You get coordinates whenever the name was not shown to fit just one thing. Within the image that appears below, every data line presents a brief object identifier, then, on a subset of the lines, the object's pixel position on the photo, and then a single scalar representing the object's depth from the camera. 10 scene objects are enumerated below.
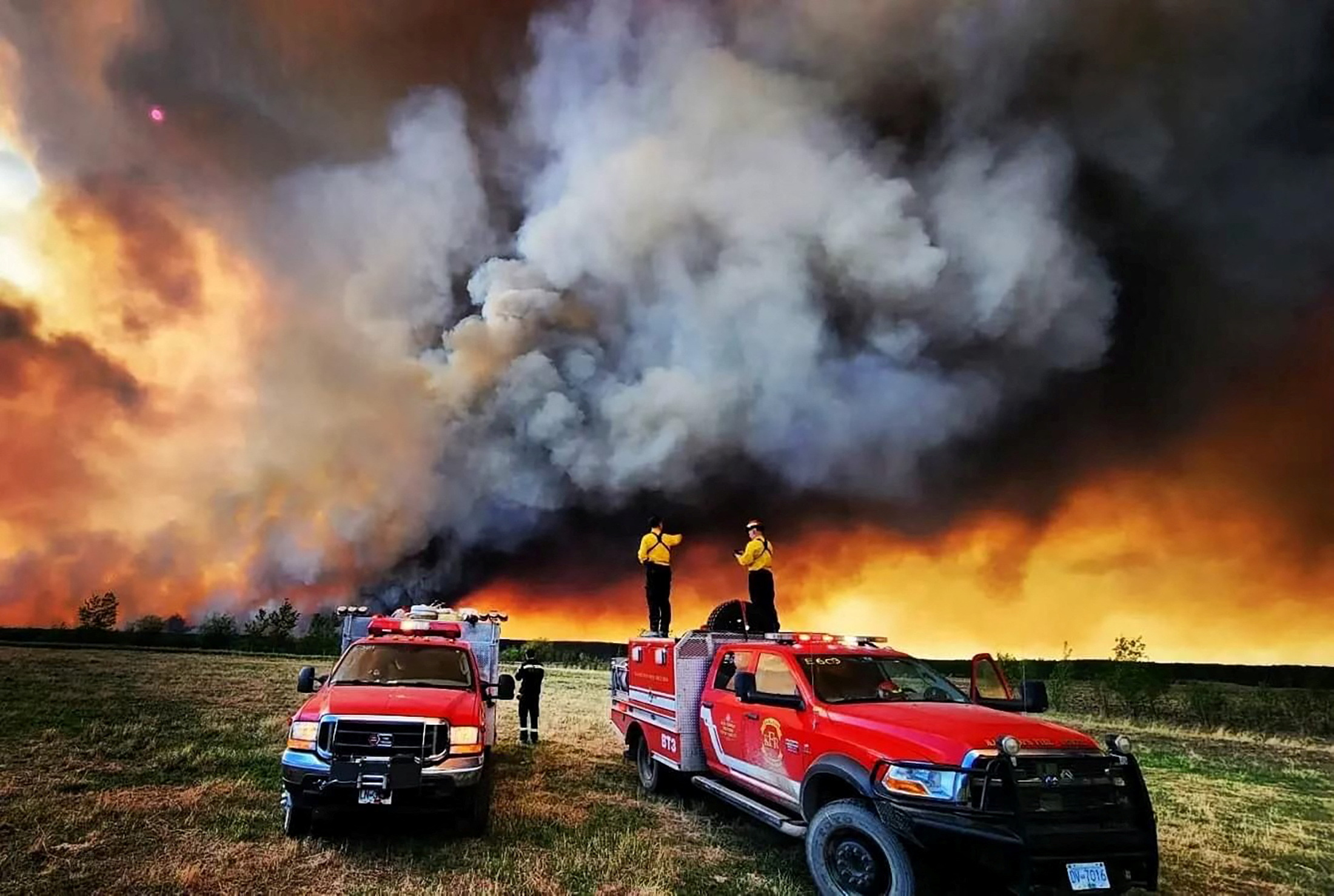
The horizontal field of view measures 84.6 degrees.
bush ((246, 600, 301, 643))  78.47
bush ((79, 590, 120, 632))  87.00
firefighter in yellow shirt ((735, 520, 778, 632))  11.38
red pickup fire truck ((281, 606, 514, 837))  6.66
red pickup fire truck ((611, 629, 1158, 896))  4.86
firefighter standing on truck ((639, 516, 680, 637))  12.23
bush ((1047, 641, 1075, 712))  25.97
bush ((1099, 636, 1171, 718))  23.12
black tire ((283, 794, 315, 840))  7.09
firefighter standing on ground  13.78
